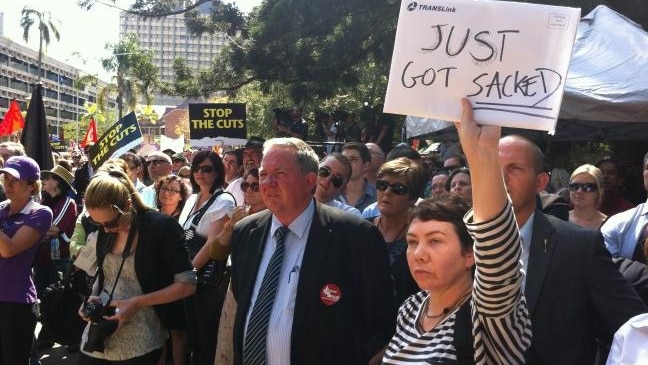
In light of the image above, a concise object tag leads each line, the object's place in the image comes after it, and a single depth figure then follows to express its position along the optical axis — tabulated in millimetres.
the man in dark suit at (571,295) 2605
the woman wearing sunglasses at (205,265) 4637
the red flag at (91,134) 18672
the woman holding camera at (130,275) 3777
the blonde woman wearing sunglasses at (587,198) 5273
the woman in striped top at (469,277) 1893
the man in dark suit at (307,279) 3070
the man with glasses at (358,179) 6016
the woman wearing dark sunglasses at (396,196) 4098
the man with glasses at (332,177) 5074
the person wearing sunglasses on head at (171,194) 6074
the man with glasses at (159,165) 8352
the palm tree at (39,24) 78938
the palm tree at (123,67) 75312
